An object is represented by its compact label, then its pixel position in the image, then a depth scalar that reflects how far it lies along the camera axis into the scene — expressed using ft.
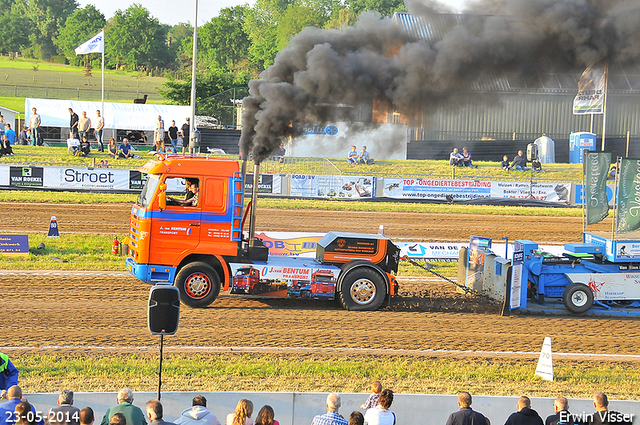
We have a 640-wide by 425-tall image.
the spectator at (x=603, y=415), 18.98
